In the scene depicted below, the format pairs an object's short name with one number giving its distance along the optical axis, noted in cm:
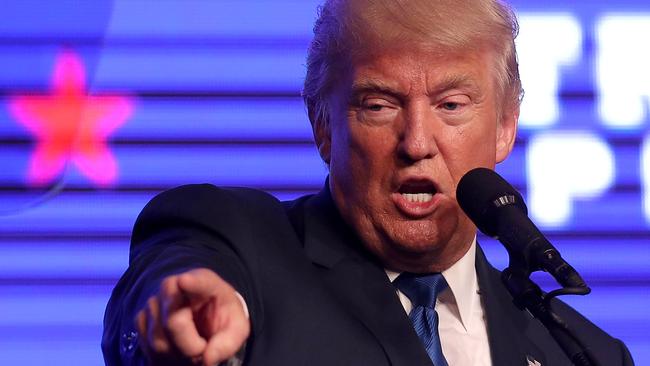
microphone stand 448
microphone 448
